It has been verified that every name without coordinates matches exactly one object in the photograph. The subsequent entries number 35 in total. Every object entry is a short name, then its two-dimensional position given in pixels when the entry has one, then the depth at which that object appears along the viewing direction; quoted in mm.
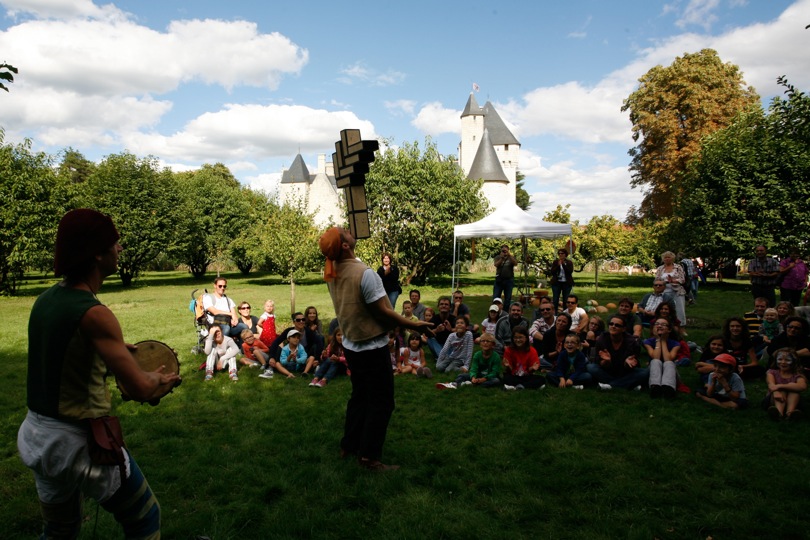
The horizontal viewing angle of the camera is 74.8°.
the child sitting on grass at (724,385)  6316
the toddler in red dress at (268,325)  9539
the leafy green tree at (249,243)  34088
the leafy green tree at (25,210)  21594
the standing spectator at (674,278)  9867
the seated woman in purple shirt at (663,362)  6750
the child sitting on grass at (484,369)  7512
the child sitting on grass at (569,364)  7434
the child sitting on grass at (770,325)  8648
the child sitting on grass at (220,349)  8281
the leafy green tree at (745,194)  20875
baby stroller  9320
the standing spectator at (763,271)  11761
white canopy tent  14969
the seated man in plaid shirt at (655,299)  9797
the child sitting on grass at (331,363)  7855
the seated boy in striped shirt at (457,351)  8562
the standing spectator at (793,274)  11656
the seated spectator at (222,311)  9156
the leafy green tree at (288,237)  17109
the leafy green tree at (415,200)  25703
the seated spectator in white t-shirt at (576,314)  9336
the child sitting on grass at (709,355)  6898
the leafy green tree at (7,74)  3763
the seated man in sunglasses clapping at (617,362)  7188
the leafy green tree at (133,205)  27828
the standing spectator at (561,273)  13414
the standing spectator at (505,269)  14273
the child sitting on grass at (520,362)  7438
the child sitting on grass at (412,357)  8492
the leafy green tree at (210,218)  36250
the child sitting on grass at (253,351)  8703
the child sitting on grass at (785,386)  5832
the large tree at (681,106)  28656
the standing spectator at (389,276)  10938
